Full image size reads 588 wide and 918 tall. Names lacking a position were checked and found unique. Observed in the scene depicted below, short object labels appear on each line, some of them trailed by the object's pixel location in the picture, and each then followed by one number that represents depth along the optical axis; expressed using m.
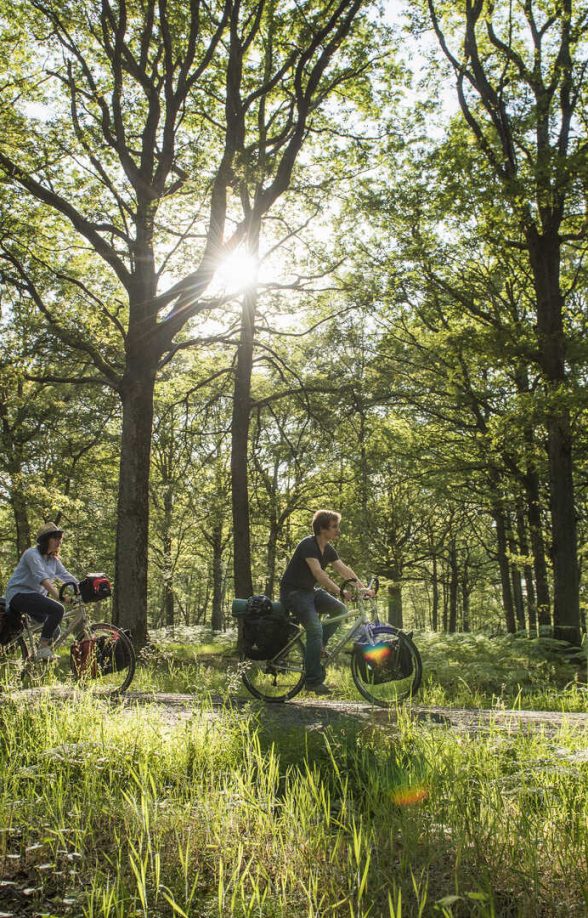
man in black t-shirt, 6.91
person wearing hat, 6.77
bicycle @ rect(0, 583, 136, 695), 6.65
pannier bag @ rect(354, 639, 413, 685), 6.64
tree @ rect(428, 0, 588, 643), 11.95
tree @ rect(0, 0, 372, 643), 11.30
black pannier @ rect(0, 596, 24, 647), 6.91
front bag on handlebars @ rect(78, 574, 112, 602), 7.01
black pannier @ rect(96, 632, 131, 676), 6.80
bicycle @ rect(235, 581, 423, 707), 6.63
